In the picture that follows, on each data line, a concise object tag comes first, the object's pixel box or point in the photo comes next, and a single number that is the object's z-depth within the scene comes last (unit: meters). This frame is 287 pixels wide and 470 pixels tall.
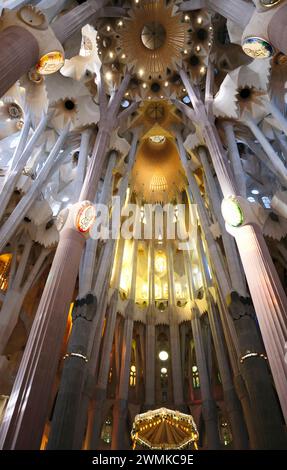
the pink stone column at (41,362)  5.95
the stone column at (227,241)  12.85
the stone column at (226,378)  12.70
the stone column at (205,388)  15.03
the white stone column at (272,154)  12.05
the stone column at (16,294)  11.87
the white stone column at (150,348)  17.45
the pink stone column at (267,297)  6.98
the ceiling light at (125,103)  19.60
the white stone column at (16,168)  10.77
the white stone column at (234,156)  13.66
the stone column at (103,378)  13.45
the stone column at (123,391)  15.11
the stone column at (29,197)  11.22
